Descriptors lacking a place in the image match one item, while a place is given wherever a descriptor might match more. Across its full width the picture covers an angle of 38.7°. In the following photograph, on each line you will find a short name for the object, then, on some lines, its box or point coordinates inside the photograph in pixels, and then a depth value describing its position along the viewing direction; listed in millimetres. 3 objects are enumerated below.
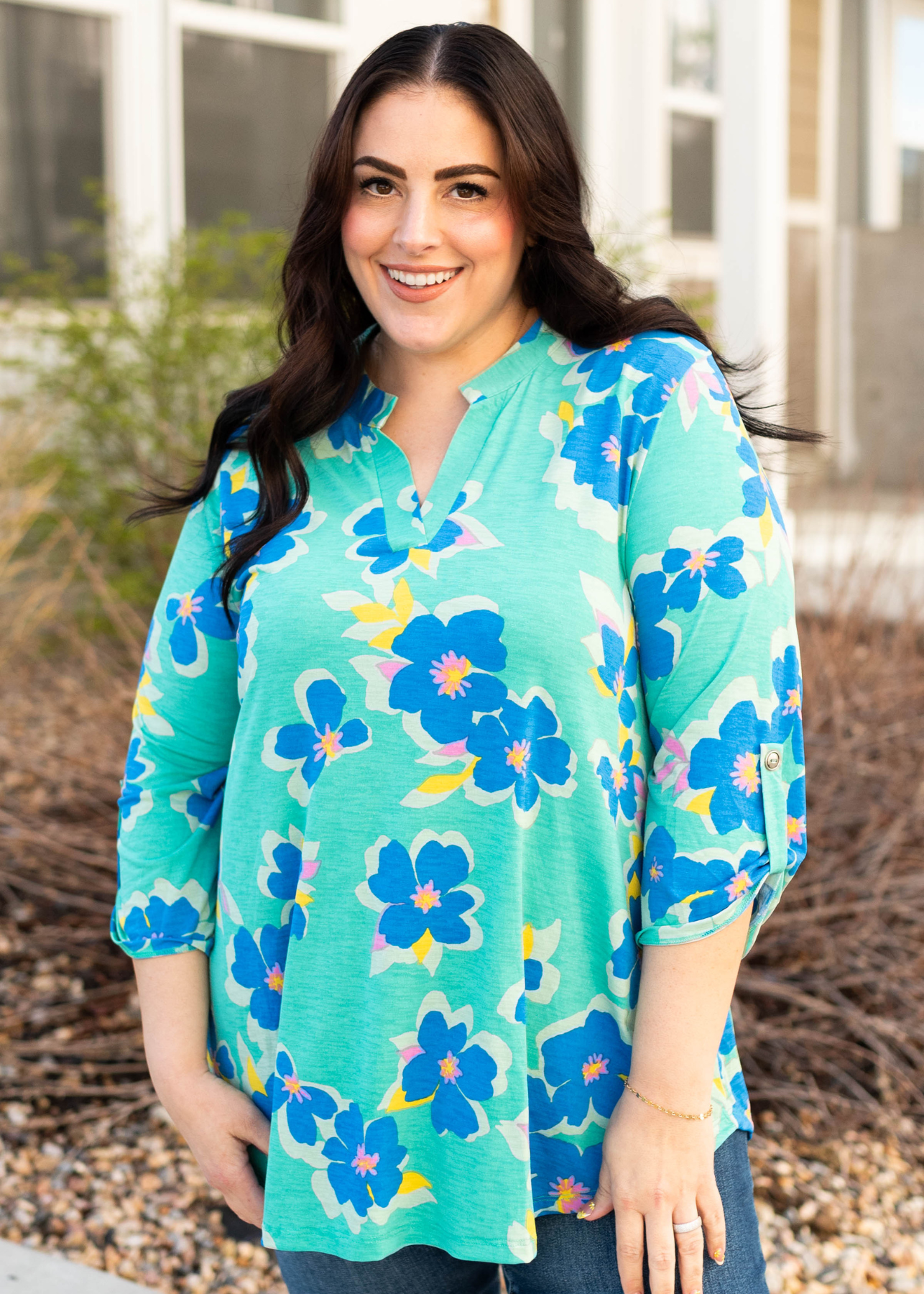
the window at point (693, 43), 8250
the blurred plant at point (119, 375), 5293
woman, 1295
